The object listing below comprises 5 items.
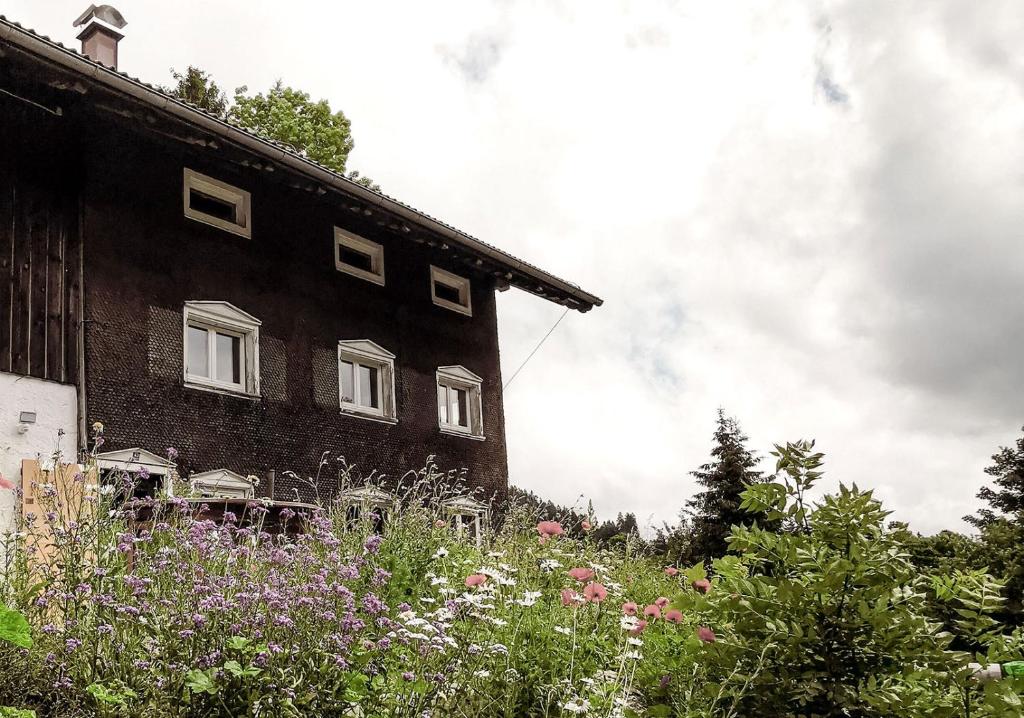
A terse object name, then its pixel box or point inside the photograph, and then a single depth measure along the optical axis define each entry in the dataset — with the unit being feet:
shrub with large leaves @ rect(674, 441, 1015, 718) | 12.42
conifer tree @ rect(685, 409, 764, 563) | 72.43
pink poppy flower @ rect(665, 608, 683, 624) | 15.81
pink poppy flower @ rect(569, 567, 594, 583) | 17.64
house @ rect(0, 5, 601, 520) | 35.01
